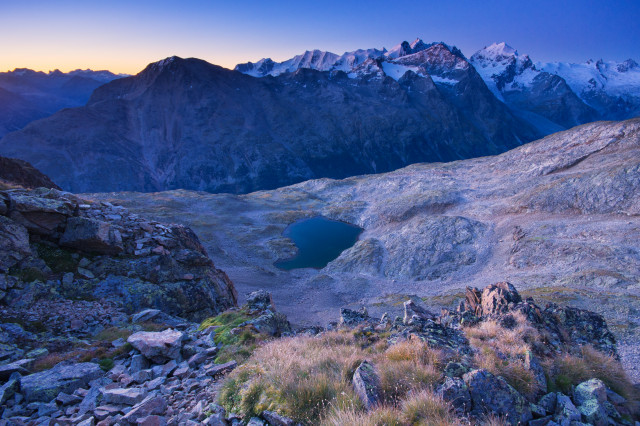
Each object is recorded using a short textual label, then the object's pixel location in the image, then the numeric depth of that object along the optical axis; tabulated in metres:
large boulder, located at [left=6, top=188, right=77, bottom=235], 17.41
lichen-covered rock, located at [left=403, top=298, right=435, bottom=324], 19.30
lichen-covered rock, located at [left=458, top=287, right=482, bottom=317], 17.98
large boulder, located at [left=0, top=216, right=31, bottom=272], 16.08
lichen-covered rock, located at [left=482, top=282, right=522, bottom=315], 15.52
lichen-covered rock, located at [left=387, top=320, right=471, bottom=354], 10.06
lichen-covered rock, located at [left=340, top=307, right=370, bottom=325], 21.30
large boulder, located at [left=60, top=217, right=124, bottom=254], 18.88
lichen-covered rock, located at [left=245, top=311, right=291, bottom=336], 14.84
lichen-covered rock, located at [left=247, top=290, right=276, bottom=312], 19.41
